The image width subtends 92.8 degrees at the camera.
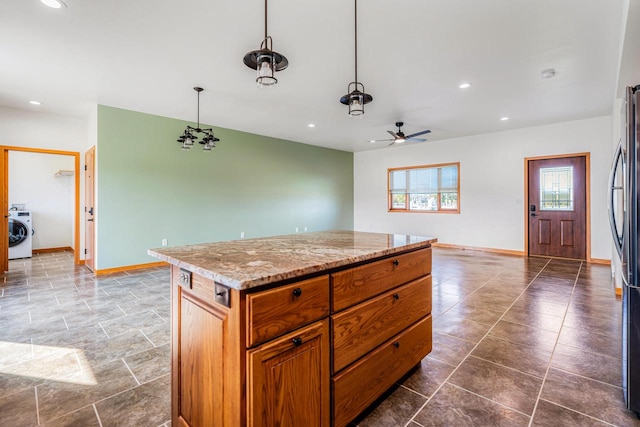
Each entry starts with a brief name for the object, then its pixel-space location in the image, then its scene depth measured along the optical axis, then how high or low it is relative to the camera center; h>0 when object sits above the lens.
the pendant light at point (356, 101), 2.29 +0.86
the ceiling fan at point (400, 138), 5.33 +1.33
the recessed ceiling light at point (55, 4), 2.28 +1.59
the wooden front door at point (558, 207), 5.62 +0.13
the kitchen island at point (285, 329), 1.06 -0.49
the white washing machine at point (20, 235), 5.97 -0.45
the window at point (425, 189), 7.27 +0.63
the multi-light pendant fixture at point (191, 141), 4.30 +1.04
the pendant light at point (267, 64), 1.67 +0.84
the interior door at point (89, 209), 4.85 +0.05
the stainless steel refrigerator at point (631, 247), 1.55 -0.17
